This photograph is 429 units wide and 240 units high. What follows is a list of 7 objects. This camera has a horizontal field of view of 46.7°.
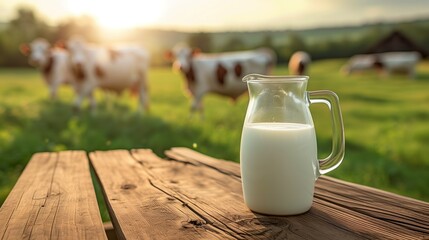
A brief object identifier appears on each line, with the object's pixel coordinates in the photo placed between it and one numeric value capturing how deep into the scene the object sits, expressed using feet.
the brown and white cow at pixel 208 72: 28.99
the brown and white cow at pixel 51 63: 37.63
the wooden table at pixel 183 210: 3.51
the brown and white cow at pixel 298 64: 51.78
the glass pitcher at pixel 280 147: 3.94
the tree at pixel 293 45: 94.21
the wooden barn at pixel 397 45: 107.34
